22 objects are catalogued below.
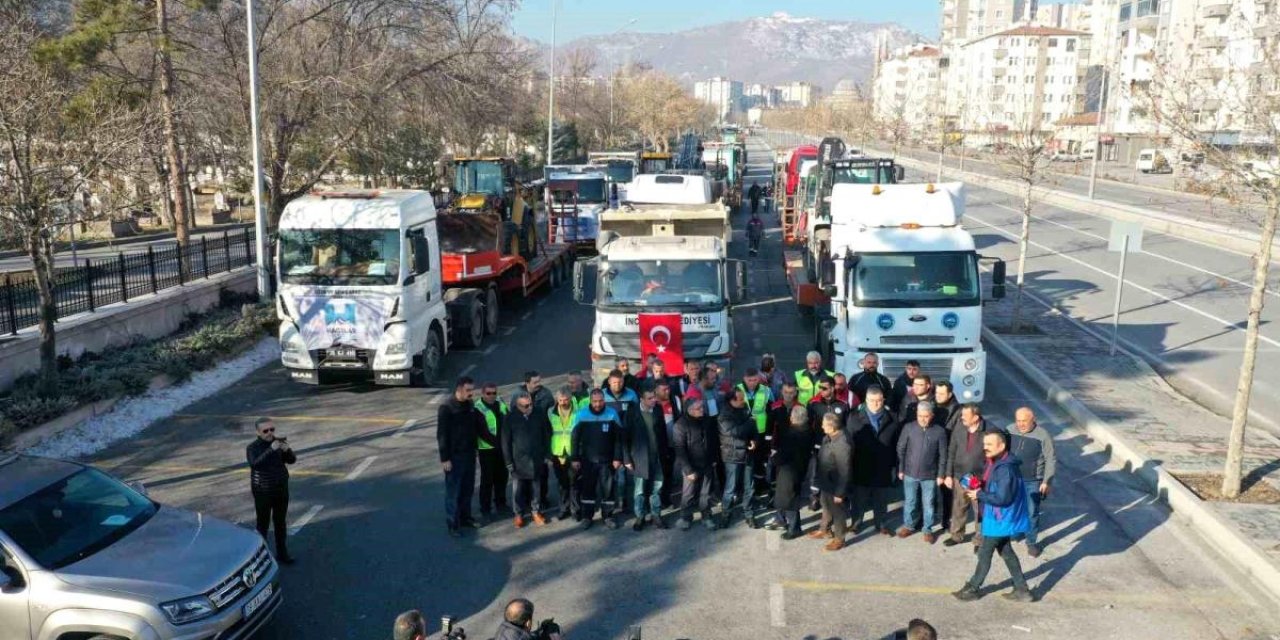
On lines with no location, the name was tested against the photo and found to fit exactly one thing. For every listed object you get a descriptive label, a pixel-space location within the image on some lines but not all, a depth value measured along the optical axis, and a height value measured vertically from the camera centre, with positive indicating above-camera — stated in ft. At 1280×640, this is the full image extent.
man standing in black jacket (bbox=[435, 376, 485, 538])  29.37 -9.08
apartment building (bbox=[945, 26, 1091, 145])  358.02 +35.98
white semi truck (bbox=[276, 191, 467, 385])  45.39 -6.60
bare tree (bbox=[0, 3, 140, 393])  37.78 -0.50
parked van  209.32 -1.57
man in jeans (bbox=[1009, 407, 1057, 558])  27.30 -8.56
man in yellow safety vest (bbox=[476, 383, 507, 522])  30.48 -9.98
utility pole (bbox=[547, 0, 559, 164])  137.08 +5.73
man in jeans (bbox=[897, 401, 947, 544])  28.84 -9.28
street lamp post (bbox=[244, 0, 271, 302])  59.41 -3.06
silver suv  20.26 -9.41
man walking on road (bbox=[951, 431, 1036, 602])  25.07 -9.45
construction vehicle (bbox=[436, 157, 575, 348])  57.41 -7.32
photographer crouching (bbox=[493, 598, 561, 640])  18.44 -9.19
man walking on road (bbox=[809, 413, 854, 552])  28.25 -9.51
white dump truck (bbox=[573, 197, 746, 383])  41.34 -6.27
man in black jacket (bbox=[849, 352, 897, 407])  34.68 -8.25
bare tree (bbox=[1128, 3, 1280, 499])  31.63 +0.82
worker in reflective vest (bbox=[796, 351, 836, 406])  33.47 -7.92
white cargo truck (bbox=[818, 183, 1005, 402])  40.78 -6.40
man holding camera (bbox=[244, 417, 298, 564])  26.94 -9.12
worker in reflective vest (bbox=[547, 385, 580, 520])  30.22 -9.00
